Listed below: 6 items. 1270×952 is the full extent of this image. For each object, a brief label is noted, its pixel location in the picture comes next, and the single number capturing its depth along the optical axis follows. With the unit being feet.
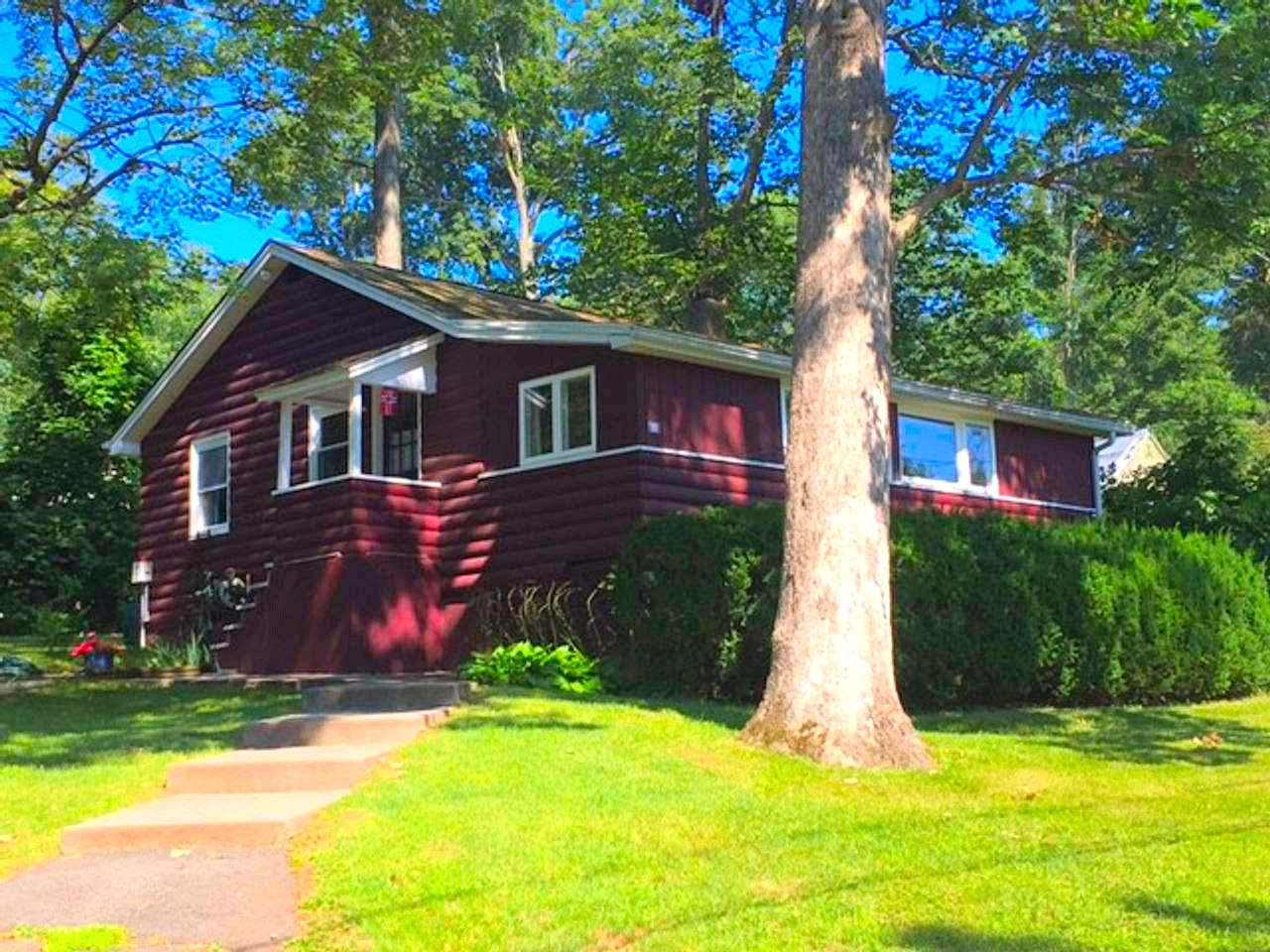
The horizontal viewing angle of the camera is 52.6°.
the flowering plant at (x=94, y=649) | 51.37
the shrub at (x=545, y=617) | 46.98
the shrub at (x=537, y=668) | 42.39
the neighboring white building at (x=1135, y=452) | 134.21
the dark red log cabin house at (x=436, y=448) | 49.01
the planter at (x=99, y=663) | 50.14
